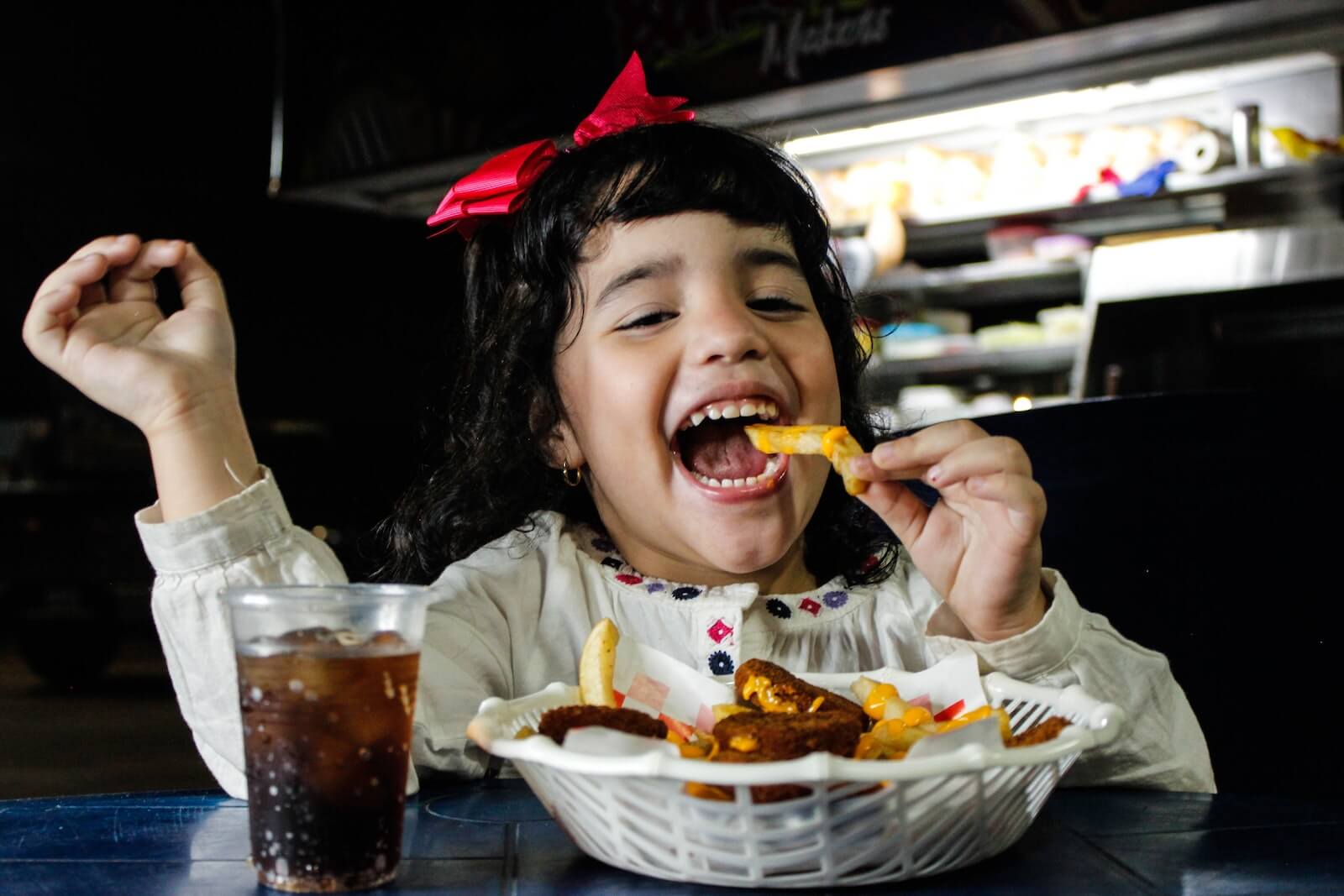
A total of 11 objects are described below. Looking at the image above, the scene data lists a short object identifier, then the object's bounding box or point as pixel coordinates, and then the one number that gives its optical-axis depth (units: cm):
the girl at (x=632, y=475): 99
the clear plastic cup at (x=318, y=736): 70
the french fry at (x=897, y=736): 77
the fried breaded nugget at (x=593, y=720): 77
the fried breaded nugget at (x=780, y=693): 85
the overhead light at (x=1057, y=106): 375
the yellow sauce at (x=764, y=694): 85
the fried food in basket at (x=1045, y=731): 76
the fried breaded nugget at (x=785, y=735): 71
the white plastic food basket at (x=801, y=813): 64
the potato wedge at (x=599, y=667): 86
